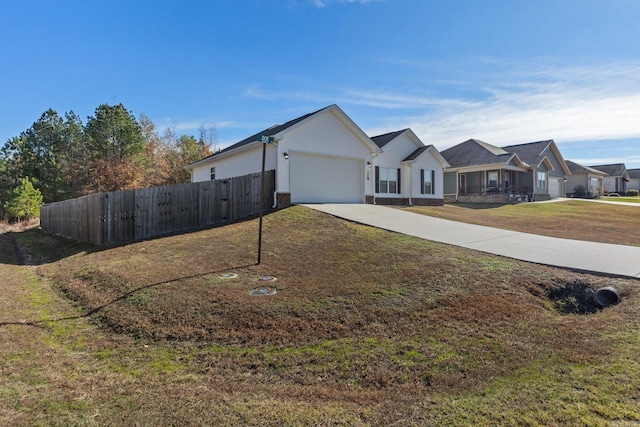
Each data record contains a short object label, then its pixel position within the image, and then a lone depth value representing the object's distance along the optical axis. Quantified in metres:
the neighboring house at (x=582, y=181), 38.16
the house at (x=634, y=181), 57.34
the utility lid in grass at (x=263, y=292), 5.69
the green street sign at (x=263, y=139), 7.41
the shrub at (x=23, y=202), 29.48
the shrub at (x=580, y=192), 37.72
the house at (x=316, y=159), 15.35
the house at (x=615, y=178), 48.47
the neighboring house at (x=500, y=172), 28.91
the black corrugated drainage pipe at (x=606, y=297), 5.25
